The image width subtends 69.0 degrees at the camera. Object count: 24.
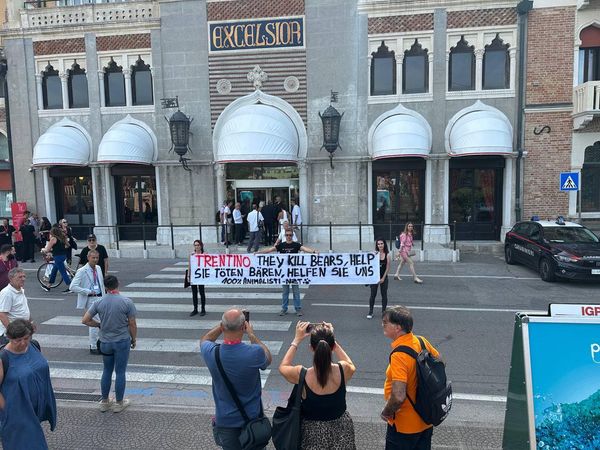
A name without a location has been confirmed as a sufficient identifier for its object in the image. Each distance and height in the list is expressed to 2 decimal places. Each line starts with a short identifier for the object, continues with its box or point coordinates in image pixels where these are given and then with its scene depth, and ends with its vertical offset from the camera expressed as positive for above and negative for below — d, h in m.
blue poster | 3.13 -1.42
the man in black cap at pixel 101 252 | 8.59 -1.06
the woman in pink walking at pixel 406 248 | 12.05 -1.55
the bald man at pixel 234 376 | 3.27 -1.36
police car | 11.09 -1.68
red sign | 18.56 -0.49
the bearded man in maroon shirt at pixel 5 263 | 6.91 -1.02
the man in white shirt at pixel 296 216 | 17.05 -0.85
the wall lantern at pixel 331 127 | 16.83 +2.57
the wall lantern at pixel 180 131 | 17.45 +2.64
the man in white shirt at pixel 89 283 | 6.89 -1.33
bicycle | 11.73 -1.90
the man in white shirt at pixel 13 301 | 5.25 -1.22
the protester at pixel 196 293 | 9.22 -2.05
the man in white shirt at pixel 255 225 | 15.72 -1.07
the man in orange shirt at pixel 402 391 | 3.17 -1.45
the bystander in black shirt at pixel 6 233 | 13.76 -1.05
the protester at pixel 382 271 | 8.73 -1.57
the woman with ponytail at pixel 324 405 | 2.99 -1.46
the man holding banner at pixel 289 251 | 9.07 -1.17
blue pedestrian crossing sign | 14.15 +0.23
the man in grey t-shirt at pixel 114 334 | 5.07 -1.59
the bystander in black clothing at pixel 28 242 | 15.68 -1.50
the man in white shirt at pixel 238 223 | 16.86 -1.06
